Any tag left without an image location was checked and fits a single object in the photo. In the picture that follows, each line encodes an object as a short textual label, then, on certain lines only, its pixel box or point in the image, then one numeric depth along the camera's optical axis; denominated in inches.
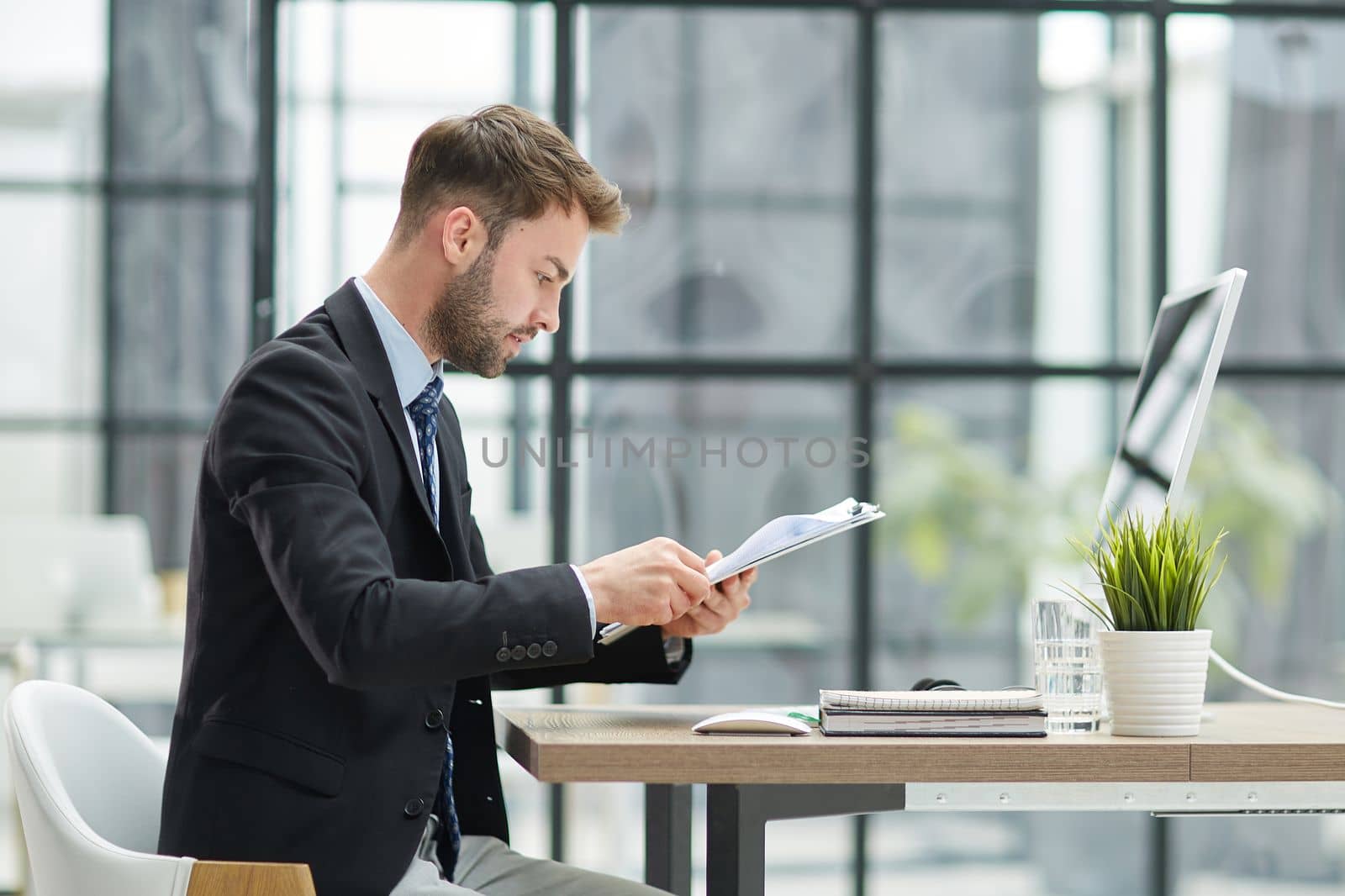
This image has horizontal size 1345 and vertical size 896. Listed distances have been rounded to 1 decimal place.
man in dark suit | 243.1
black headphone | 258.2
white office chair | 241.6
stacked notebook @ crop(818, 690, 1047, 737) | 246.7
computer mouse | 246.8
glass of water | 251.6
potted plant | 249.6
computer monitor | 258.9
